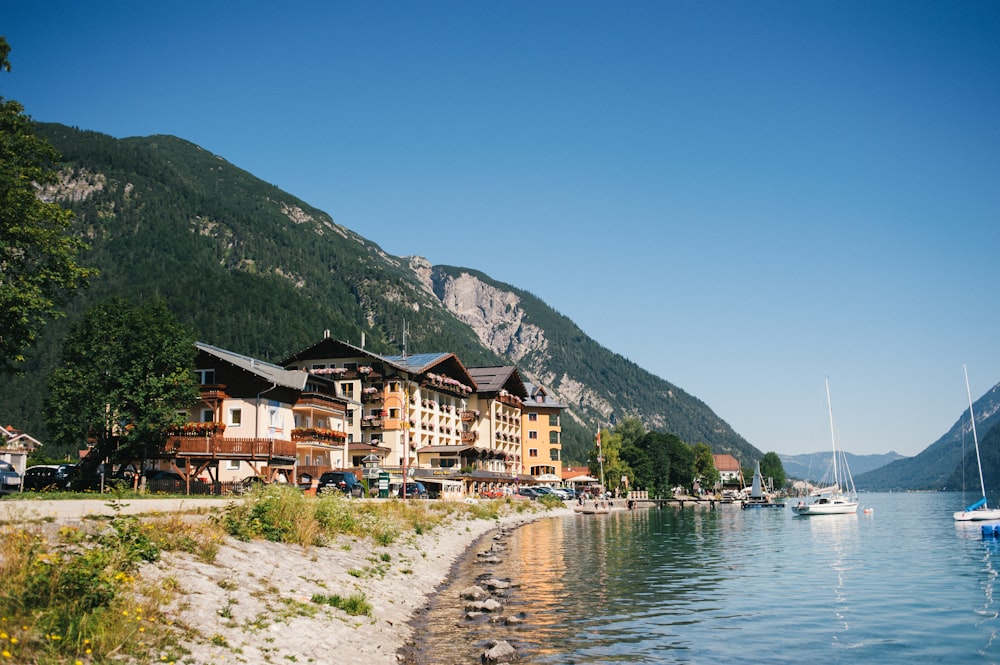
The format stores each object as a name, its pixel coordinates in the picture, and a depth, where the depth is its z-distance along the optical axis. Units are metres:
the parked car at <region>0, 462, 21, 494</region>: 37.41
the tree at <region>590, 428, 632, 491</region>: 152.38
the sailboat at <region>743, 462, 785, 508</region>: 161.38
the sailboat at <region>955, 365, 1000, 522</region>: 84.69
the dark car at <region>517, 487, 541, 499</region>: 105.90
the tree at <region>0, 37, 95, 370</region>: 36.87
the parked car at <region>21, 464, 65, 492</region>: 50.78
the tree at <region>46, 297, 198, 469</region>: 50.53
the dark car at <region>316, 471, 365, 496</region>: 58.72
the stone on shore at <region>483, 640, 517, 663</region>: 19.57
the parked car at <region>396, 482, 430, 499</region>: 72.06
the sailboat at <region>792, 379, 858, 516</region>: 112.19
